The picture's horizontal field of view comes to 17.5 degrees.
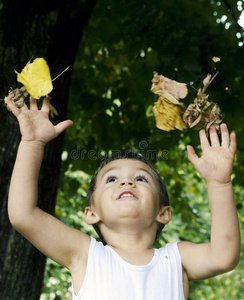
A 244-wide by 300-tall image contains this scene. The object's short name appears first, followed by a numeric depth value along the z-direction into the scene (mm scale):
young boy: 1137
